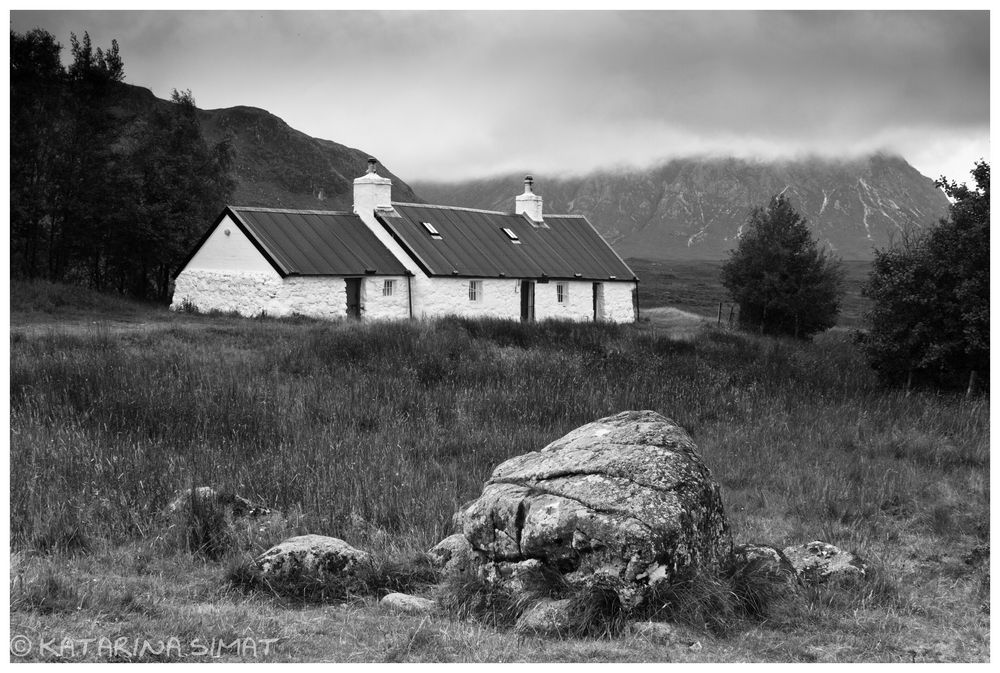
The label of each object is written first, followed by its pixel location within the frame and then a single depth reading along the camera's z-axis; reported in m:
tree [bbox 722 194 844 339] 38.06
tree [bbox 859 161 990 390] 19.81
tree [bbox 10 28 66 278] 34.12
